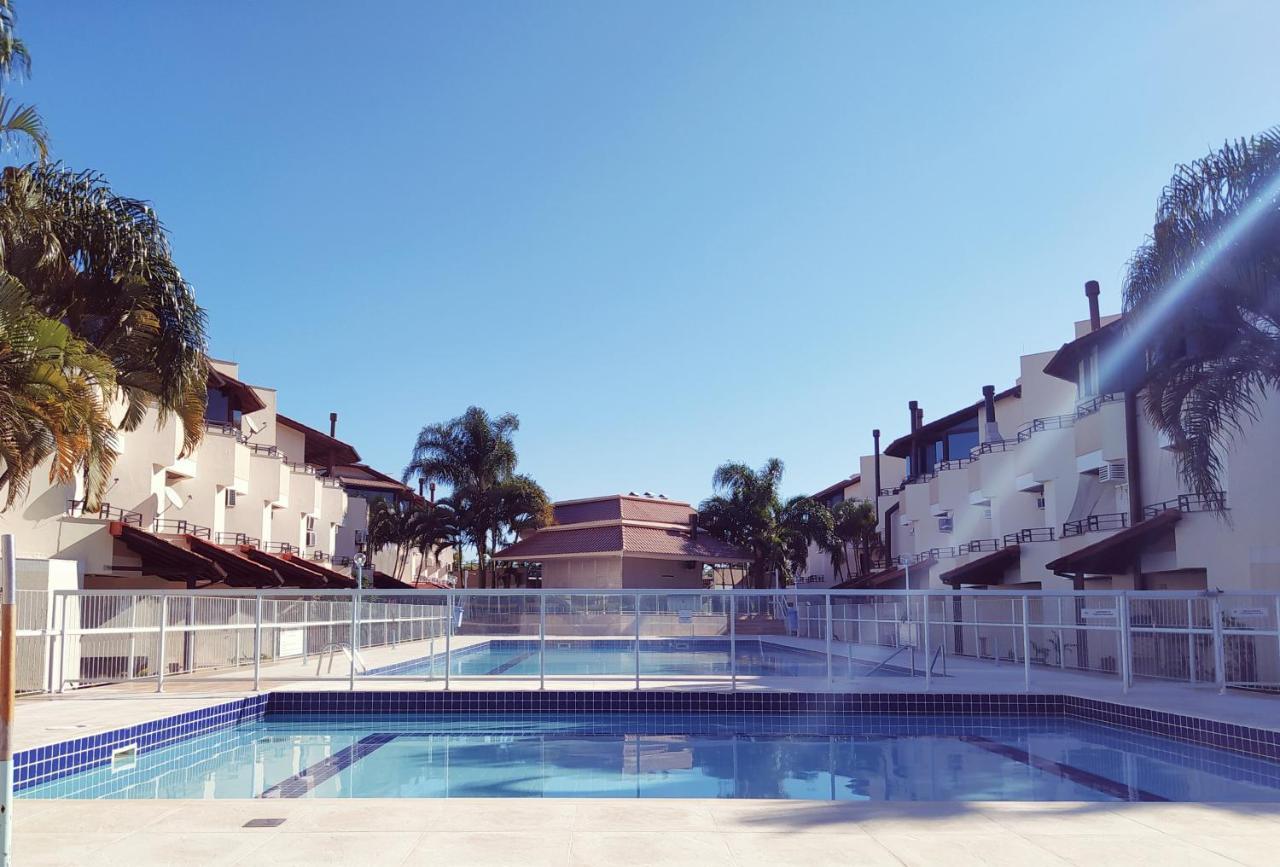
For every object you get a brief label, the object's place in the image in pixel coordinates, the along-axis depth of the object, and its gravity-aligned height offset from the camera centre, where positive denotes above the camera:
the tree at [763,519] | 52.41 +1.90
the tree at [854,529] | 55.66 +1.39
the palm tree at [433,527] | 48.97 +1.57
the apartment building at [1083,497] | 18.47 +1.32
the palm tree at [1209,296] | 13.59 +3.39
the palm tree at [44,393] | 11.38 +1.97
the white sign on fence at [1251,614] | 14.83 -0.89
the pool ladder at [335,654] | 14.99 -1.54
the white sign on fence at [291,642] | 17.95 -1.34
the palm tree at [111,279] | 13.39 +3.82
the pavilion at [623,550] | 49.69 +0.41
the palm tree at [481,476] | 48.66 +3.93
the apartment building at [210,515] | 19.30 +1.23
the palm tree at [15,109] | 10.98 +5.21
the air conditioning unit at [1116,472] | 23.17 +1.75
